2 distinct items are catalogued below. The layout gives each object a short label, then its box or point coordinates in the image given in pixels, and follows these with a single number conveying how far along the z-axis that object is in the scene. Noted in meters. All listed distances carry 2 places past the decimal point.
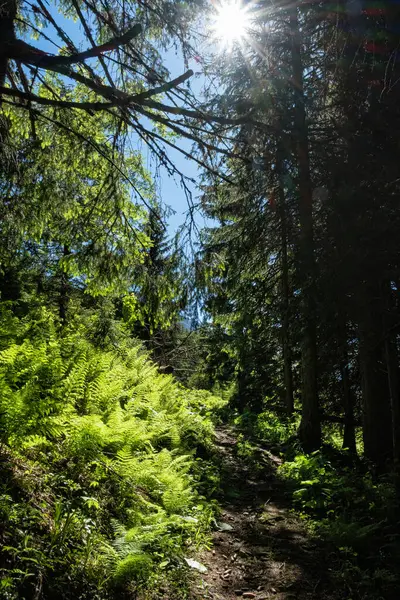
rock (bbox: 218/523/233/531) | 4.86
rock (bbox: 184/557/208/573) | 3.67
